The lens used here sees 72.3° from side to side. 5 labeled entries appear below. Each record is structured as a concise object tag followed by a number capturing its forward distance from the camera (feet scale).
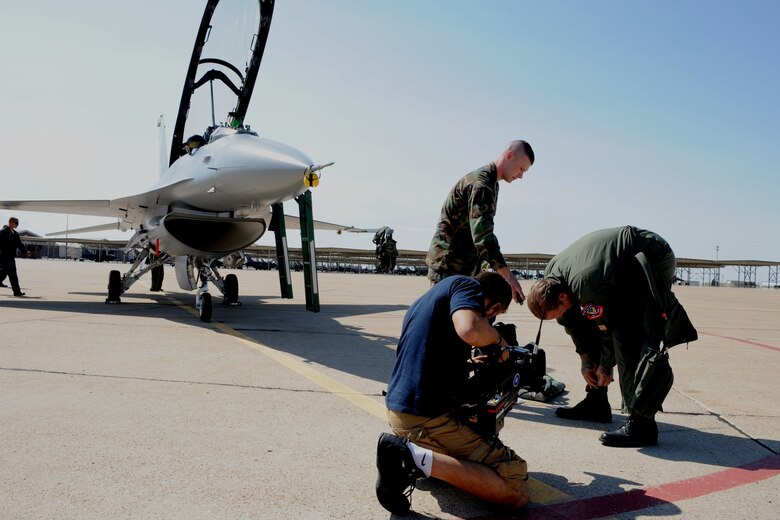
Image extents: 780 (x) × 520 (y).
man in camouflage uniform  12.60
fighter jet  24.70
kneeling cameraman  7.81
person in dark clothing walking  39.86
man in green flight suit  11.09
